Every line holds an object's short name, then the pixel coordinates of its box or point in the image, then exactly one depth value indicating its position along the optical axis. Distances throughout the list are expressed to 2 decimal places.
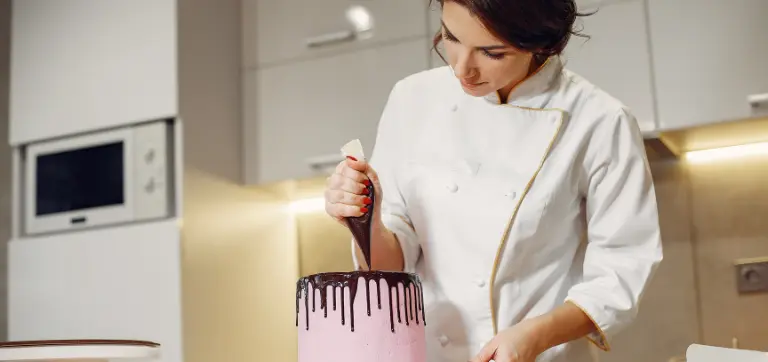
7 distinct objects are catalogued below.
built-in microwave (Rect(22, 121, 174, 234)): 2.12
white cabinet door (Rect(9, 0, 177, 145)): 2.17
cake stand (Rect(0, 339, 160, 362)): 1.19
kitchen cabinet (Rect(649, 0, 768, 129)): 1.89
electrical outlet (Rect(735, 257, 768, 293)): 2.08
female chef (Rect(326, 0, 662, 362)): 1.09
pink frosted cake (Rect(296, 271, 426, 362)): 0.92
